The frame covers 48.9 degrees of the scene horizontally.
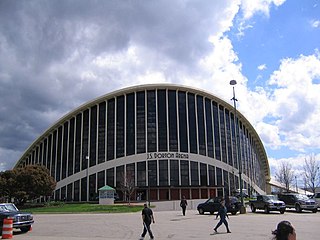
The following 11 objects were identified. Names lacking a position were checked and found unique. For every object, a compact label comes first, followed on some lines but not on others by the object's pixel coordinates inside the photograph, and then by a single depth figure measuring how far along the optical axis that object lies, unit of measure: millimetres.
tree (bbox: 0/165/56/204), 49500
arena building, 68188
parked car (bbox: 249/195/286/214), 29328
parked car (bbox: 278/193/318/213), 30447
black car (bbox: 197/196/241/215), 29312
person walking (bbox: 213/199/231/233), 16453
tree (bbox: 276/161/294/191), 84250
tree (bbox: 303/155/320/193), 72562
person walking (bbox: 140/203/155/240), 14281
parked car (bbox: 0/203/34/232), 18231
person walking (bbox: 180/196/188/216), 29303
